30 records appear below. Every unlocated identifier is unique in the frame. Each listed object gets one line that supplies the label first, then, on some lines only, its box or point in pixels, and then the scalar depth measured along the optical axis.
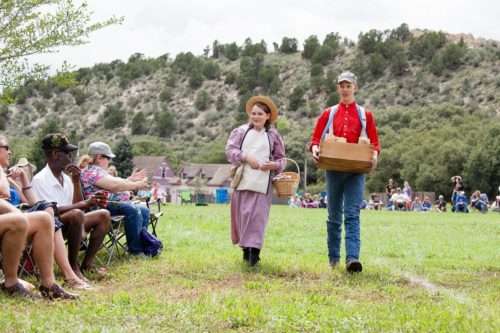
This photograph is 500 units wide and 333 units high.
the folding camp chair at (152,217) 9.15
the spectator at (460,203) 31.69
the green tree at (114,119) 128.00
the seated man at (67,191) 6.50
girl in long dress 7.13
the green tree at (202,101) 128.00
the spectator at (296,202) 43.72
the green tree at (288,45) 146.64
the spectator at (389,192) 35.62
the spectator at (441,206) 34.47
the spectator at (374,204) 38.24
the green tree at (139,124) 126.56
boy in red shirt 6.99
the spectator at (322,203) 41.40
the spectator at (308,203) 42.07
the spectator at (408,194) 35.66
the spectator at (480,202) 32.78
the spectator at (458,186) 31.16
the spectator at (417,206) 34.59
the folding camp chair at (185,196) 49.24
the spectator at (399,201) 35.66
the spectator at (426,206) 34.22
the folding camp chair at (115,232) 7.40
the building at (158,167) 97.70
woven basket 7.23
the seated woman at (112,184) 7.21
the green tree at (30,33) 9.30
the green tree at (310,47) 134.62
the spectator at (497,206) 35.05
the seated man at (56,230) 5.57
